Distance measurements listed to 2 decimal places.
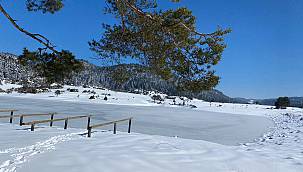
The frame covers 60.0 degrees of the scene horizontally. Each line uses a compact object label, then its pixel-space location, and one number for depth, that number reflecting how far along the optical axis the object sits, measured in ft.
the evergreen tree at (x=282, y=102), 267.43
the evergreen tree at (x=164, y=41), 23.09
